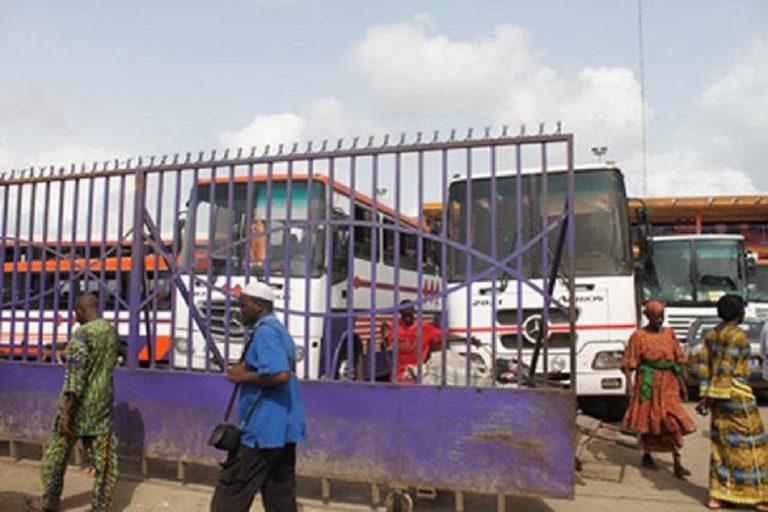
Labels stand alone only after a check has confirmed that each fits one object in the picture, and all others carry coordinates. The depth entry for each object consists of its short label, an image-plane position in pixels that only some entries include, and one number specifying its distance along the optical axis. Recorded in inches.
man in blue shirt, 141.9
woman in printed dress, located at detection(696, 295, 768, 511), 205.2
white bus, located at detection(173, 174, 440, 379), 204.8
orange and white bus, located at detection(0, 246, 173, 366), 228.8
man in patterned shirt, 180.1
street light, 393.2
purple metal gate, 184.2
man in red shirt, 243.3
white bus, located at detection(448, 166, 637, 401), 273.7
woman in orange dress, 245.6
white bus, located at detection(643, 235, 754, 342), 471.2
